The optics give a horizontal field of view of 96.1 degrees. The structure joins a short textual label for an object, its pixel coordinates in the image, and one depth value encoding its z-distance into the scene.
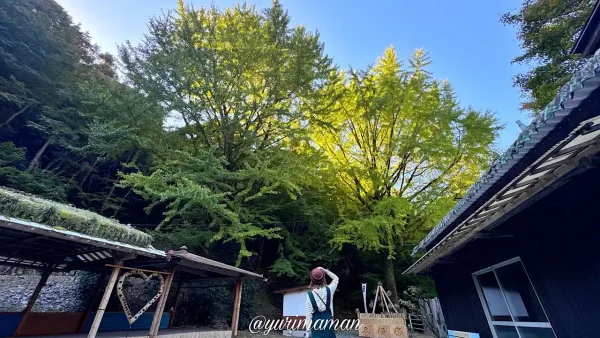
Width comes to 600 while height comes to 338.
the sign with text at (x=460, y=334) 3.89
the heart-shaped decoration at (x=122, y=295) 5.15
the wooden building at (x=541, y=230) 1.49
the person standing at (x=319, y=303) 2.87
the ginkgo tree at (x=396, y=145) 9.28
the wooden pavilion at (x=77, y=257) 4.16
